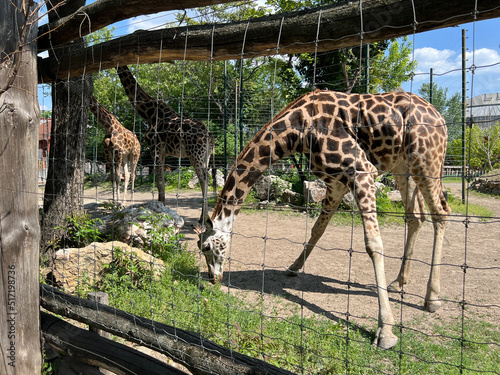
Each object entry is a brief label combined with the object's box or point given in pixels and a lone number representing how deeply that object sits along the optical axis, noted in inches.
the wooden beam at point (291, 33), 88.8
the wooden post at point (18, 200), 118.9
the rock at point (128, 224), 218.1
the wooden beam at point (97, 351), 109.8
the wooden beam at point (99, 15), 115.6
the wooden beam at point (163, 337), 96.2
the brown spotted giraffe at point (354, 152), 156.9
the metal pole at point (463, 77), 425.7
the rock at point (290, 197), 421.4
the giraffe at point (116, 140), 377.4
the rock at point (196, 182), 648.4
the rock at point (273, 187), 439.2
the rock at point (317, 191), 390.0
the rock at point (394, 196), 394.0
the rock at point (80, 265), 176.2
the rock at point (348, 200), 378.0
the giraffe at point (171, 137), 330.0
